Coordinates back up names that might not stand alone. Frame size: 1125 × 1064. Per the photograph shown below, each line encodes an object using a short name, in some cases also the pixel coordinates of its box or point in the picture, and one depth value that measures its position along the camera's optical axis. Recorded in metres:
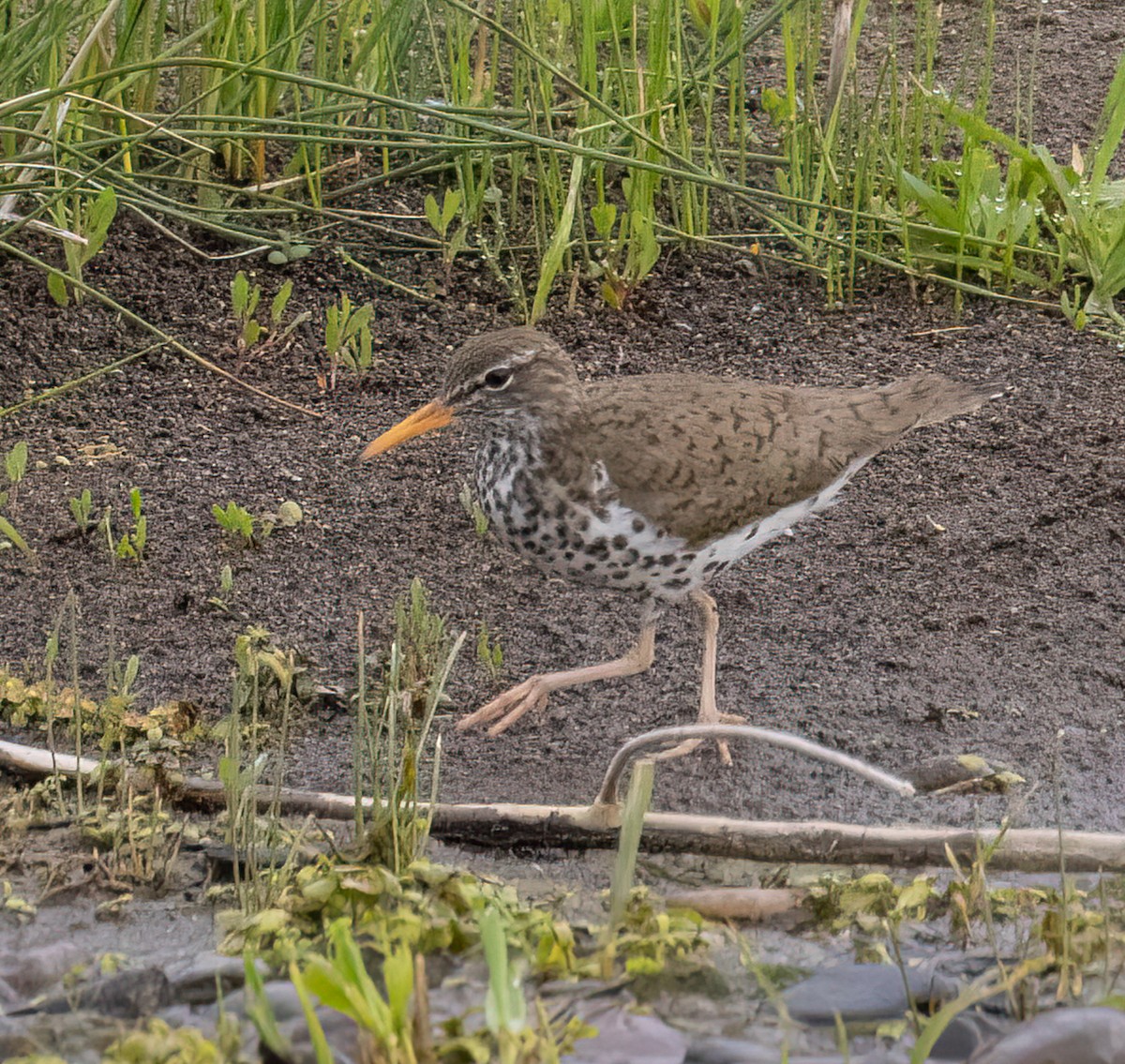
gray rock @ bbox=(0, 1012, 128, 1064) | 5.86
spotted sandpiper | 8.33
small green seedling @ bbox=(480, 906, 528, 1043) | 5.00
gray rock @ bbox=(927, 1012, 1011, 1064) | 6.04
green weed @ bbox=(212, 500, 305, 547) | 9.80
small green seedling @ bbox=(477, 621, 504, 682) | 8.98
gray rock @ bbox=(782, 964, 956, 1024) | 6.20
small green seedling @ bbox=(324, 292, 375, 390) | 11.48
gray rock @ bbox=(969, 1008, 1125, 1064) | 5.61
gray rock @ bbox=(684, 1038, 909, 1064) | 5.94
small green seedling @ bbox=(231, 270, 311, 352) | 11.41
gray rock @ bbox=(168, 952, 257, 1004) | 6.21
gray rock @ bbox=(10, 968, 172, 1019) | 6.05
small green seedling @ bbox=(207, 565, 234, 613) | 9.44
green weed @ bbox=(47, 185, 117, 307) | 10.55
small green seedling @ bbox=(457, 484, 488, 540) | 10.21
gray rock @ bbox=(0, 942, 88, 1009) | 6.23
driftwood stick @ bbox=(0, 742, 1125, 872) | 6.94
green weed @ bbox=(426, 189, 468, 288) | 11.98
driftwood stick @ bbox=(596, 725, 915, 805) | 6.27
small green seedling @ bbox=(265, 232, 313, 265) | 13.18
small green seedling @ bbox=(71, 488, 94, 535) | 9.83
